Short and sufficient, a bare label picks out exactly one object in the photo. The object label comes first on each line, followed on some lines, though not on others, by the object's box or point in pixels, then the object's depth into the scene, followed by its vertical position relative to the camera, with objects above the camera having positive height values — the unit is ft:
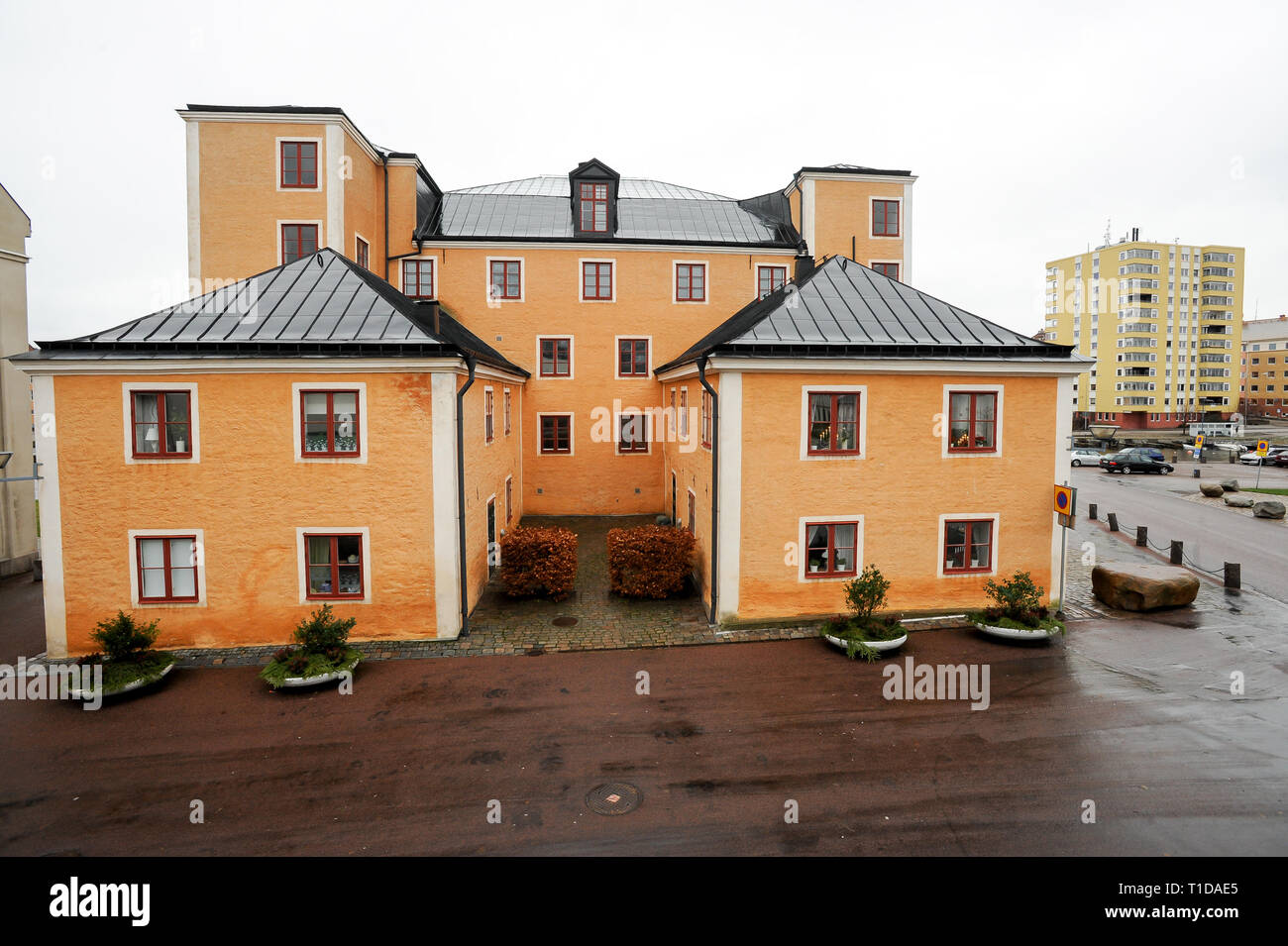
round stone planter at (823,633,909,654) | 40.32 -14.12
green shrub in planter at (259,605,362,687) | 36.06 -13.58
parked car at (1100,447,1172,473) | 135.44 -7.12
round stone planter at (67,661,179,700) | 34.32 -14.80
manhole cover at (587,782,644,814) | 25.14 -15.35
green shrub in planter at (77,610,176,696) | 35.73 -13.42
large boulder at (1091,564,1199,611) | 49.08 -12.67
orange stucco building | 40.45 -1.89
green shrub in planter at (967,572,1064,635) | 43.16 -12.70
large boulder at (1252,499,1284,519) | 84.48 -10.87
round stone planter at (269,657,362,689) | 35.63 -14.56
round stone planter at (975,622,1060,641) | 42.45 -14.00
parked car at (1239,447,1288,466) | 155.08 -6.73
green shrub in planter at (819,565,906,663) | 41.14 -13.07
